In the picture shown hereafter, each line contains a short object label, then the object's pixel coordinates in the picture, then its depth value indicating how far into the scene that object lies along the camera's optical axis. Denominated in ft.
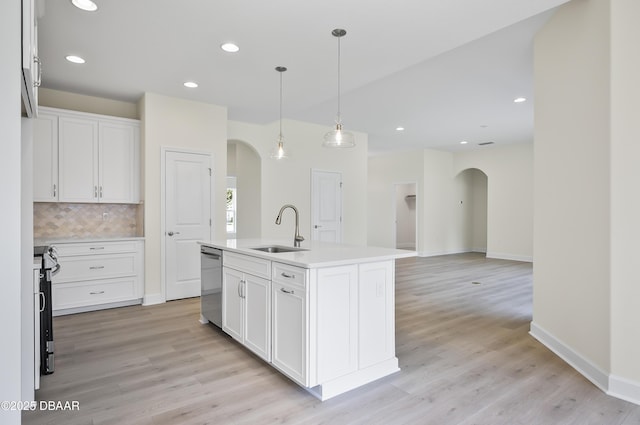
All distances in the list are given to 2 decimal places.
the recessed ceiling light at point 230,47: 10.65
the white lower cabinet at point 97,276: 13.32
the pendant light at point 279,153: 12.94
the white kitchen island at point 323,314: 7.41
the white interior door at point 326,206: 22.77
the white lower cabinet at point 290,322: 7.39
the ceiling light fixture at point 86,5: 8.48
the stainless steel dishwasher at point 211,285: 11.18
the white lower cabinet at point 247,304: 8.72
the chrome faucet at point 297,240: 10.62
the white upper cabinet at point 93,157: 13.78
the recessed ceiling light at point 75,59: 11.58
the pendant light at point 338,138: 10.26
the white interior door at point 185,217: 15.48
